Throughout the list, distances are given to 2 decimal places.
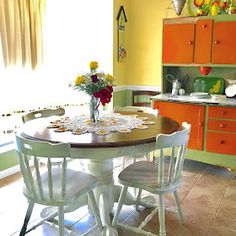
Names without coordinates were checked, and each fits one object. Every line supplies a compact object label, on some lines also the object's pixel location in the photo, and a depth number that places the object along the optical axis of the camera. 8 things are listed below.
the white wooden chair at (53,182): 1.72
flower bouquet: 2.21
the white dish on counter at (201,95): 3.57
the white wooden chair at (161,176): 1.89
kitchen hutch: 3.29
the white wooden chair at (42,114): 2.63
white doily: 2.14
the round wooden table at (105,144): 1.86
